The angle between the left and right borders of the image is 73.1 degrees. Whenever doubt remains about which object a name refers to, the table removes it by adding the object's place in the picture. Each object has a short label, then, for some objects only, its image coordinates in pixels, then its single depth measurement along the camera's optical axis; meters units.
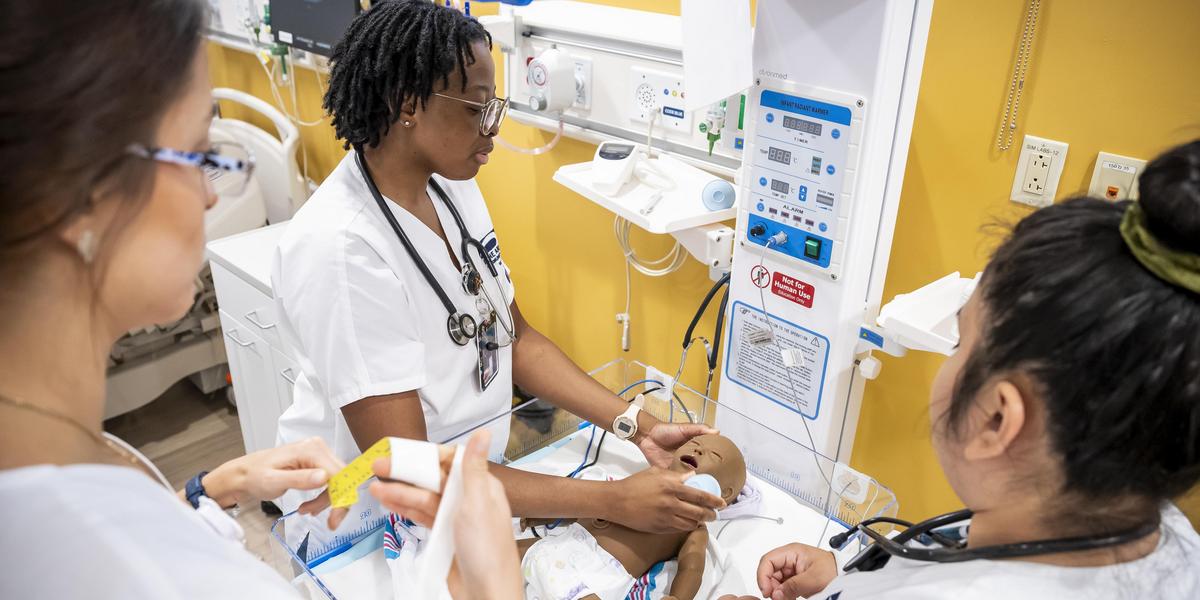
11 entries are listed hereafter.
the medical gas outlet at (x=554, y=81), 2.05
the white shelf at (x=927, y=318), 1.33
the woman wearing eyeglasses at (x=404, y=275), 1.33
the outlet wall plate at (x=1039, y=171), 1.46
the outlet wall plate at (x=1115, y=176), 1.38
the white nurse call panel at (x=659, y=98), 1.91
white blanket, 1.35
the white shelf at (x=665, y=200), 1.71
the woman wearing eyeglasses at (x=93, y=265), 0.55
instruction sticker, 1.55
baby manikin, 1.32
